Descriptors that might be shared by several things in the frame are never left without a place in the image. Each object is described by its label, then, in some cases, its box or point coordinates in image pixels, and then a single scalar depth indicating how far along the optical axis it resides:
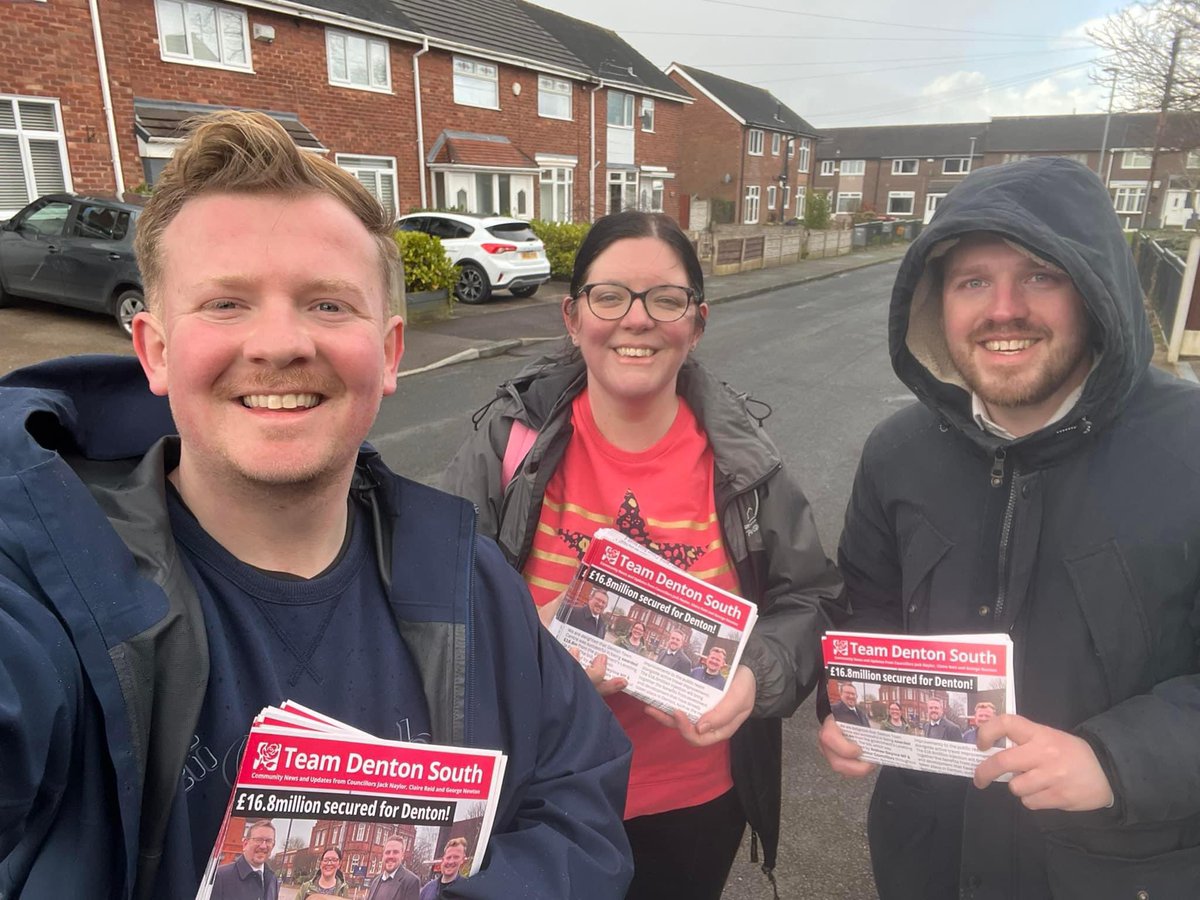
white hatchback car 15.24
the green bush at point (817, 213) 35.62
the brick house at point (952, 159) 60.69
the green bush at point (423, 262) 13.52
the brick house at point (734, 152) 39.16
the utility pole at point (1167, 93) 19.24
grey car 10.47
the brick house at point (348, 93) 13.25
